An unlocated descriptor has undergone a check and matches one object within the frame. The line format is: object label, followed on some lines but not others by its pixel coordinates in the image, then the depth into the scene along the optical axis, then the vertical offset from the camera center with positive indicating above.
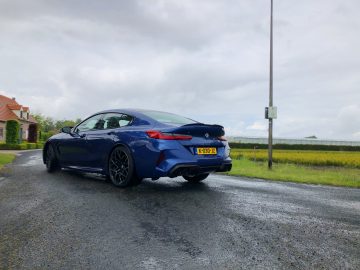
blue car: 5.71 -0.10
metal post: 16.12 +1.98
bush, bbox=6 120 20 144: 34.47 +0.78
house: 44.78 +3.62
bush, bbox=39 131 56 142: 54.31 +0.64
